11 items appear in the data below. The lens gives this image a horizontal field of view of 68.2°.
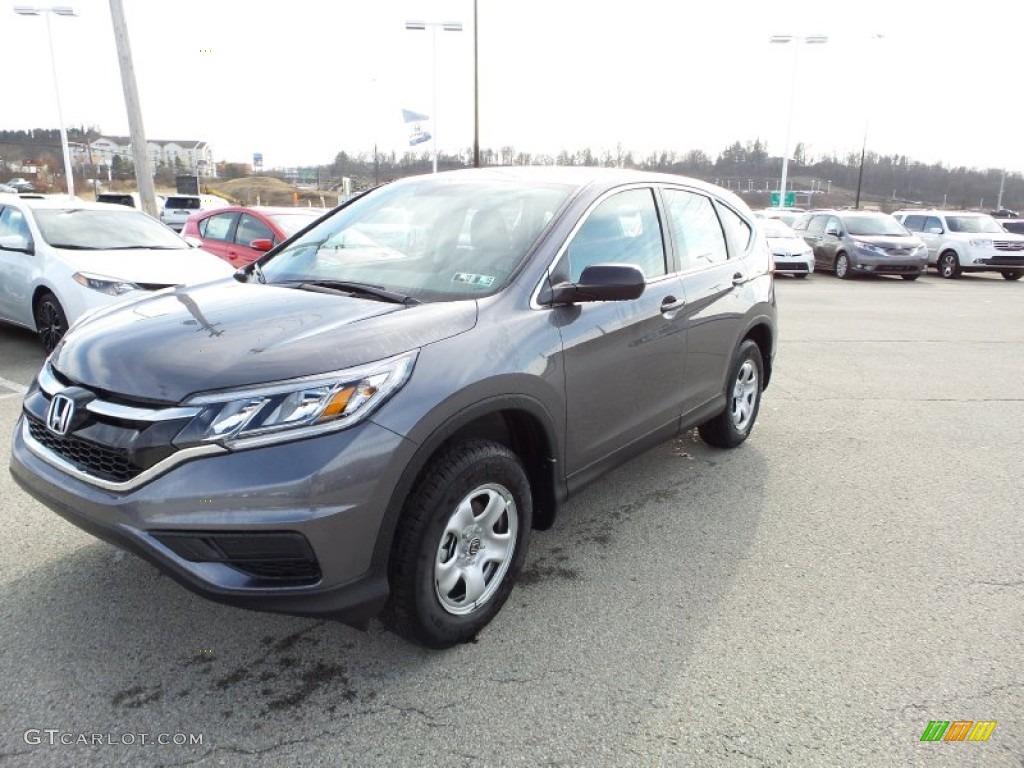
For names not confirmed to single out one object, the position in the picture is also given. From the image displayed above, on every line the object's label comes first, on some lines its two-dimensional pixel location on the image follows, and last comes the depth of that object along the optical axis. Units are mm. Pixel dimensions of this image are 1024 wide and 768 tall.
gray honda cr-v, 2314
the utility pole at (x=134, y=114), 13898
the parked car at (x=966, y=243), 19672
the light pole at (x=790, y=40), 35594
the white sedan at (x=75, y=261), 6836
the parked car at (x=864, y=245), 18641
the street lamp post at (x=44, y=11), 31312
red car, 9797
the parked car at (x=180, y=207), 27625
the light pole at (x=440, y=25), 29312
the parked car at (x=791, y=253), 18719
